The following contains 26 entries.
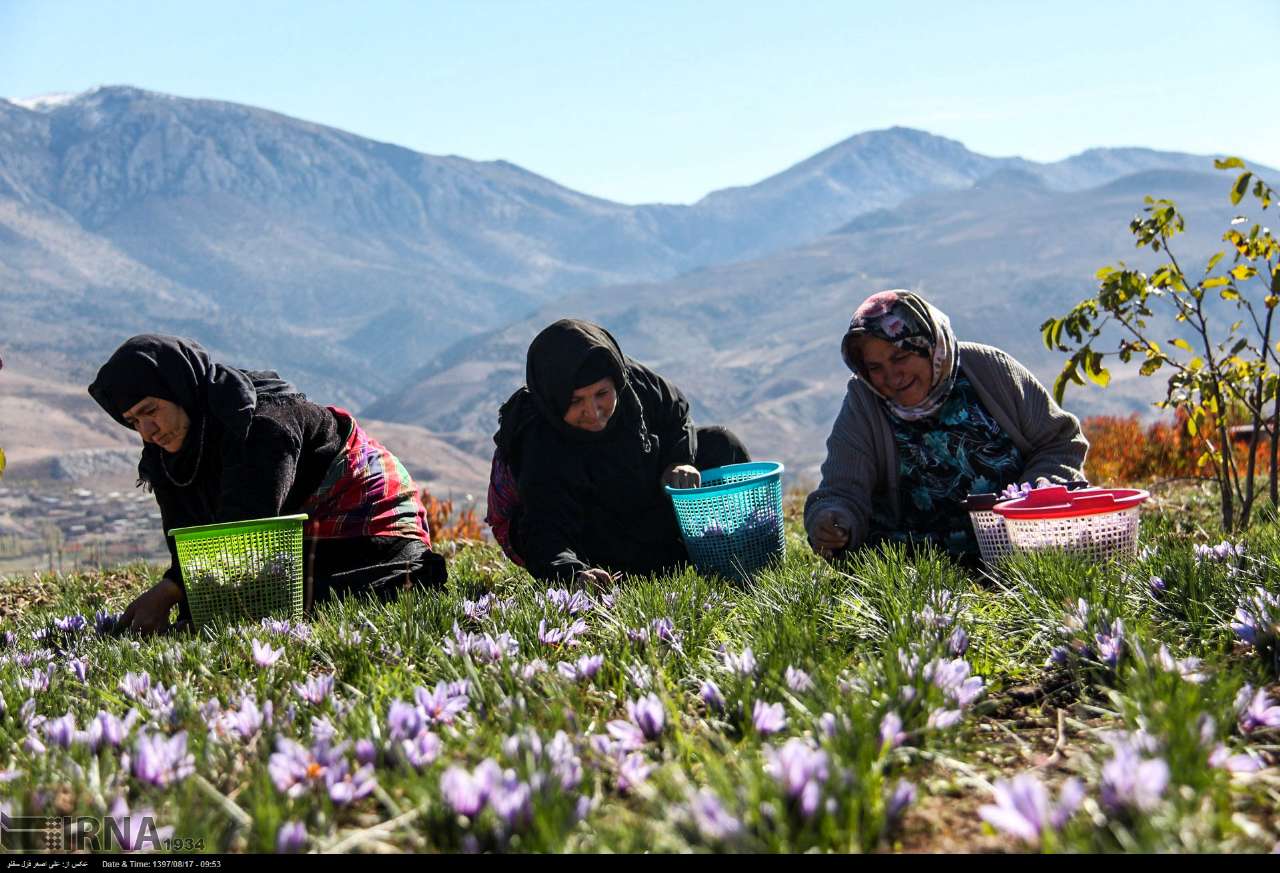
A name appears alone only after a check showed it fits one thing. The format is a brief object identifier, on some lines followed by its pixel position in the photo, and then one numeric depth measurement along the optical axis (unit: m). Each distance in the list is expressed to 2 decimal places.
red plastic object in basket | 3.59
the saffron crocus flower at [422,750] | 1.91
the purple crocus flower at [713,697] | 2.24
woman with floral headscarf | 4.48
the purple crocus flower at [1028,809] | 1.39
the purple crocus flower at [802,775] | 1.55
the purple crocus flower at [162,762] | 1.92
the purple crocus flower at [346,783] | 1.79
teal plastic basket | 4.71
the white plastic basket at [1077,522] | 3.60
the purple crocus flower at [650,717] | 2.05
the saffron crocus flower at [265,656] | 2.70
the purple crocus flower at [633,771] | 1.84
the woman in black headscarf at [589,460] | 4.86
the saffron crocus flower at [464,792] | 1.63
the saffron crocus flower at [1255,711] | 1.92
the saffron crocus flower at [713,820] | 1.51
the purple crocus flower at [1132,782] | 1.47
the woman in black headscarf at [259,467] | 4.39
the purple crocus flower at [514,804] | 1.61
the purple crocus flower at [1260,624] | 2.38
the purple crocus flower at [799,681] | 2.19
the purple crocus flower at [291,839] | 1.62
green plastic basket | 4.11
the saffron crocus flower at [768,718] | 2.04
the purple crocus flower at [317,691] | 2.39
